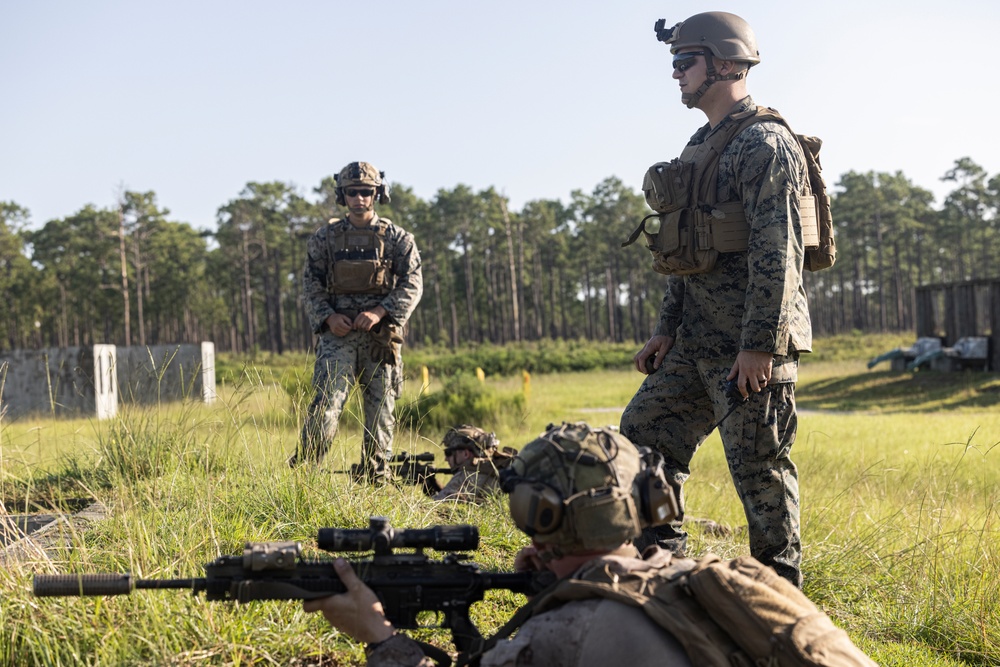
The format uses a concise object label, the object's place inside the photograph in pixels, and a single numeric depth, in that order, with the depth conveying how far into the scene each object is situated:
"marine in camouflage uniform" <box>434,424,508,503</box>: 5.61
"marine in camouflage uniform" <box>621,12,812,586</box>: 3.65
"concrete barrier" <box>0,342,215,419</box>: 17.09
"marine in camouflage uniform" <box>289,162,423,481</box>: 6.56
